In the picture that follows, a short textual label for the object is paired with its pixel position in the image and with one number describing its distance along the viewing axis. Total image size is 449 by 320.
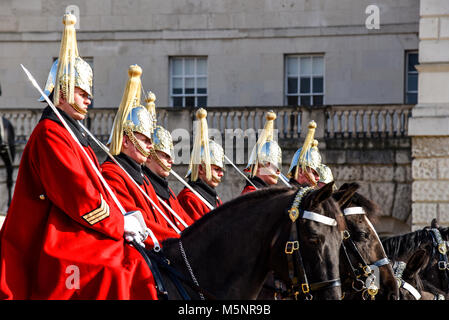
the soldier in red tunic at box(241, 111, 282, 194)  20.20
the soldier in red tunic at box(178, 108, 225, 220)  18.47
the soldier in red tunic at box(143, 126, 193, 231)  15.27
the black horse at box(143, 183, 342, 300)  10.64
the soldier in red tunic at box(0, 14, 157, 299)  10.70
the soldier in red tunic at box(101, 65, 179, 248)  13.09
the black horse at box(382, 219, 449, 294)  18.16
